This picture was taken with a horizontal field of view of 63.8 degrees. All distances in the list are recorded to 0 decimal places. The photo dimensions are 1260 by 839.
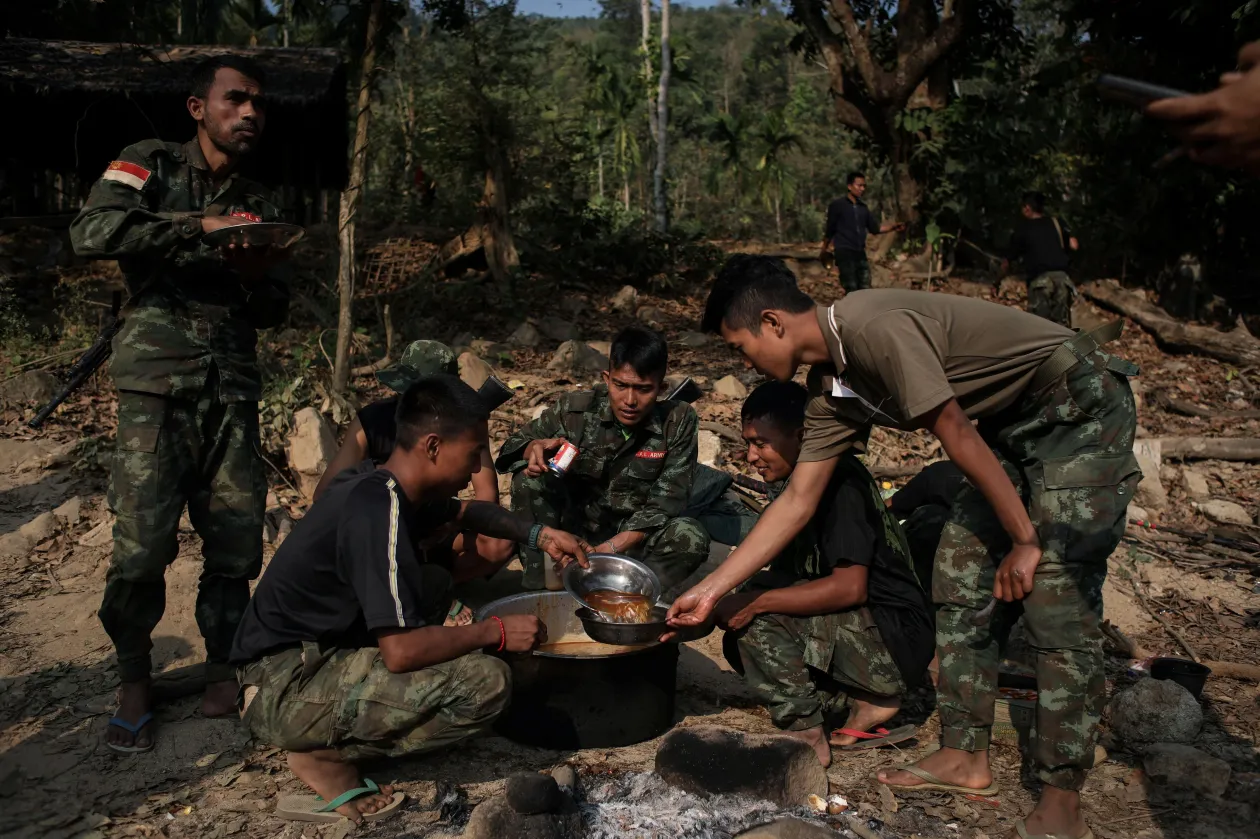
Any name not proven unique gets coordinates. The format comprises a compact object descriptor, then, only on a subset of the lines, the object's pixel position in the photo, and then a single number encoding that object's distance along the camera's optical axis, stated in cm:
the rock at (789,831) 294
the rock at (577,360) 895
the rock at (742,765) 335
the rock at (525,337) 1014
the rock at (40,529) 580
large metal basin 363
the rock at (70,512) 600
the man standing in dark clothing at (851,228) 1214
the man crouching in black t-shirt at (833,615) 379
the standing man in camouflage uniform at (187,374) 379
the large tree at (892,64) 1394
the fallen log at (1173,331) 1138
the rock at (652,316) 1156
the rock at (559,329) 1053
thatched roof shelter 1032
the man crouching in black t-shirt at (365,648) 315
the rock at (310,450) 654
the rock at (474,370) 825
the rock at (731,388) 870
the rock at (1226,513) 695
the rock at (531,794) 298
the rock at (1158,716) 393
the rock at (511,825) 294
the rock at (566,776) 345
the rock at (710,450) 716
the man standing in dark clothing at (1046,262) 1155
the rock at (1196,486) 741
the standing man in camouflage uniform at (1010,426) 313
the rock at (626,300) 1205
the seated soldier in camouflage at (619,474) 479
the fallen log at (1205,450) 800
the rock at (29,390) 762
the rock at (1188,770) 354
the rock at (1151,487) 722
